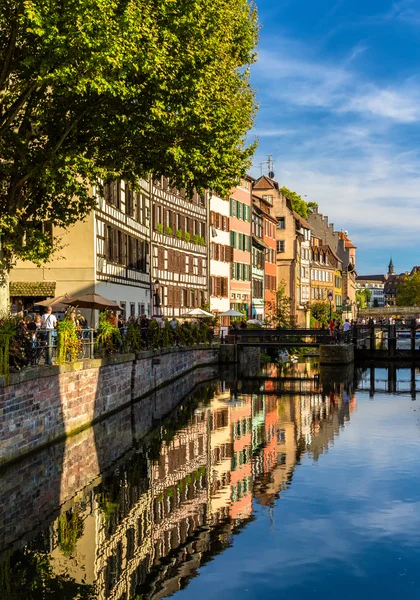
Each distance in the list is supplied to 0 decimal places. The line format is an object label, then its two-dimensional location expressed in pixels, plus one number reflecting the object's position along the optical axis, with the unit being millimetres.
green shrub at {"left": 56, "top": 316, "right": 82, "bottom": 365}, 23203
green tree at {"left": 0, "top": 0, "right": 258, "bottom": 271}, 20203
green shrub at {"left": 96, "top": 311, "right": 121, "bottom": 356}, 28375
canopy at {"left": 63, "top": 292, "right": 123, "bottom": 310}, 31453
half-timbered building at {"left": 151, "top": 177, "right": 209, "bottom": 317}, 51906
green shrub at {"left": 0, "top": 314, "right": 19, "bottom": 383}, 18484
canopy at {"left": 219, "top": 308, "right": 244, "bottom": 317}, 59141
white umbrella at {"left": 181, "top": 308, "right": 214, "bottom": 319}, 53469
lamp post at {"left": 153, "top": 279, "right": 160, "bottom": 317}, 50656
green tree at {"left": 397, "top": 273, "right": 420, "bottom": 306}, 172375
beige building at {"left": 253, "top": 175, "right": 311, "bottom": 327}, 91375
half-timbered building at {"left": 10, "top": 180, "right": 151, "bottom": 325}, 37656
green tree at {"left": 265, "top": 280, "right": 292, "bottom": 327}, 70812
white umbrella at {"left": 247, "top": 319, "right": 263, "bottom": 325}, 61962
